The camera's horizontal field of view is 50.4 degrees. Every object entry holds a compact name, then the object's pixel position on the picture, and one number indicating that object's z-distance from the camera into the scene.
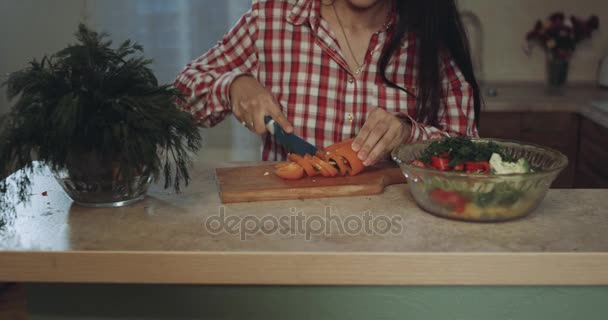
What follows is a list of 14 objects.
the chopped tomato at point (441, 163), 1.10
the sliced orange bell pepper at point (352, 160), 1.32
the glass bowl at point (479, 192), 1.03
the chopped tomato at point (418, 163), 1.11
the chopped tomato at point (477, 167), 1.07
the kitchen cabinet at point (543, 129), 2.56
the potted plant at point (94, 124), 1.03
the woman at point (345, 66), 1.64
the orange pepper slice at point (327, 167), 1.28
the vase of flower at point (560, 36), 2.98
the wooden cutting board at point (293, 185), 1.20
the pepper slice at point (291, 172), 1.27
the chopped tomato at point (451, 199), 1.06
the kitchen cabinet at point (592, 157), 2.34
